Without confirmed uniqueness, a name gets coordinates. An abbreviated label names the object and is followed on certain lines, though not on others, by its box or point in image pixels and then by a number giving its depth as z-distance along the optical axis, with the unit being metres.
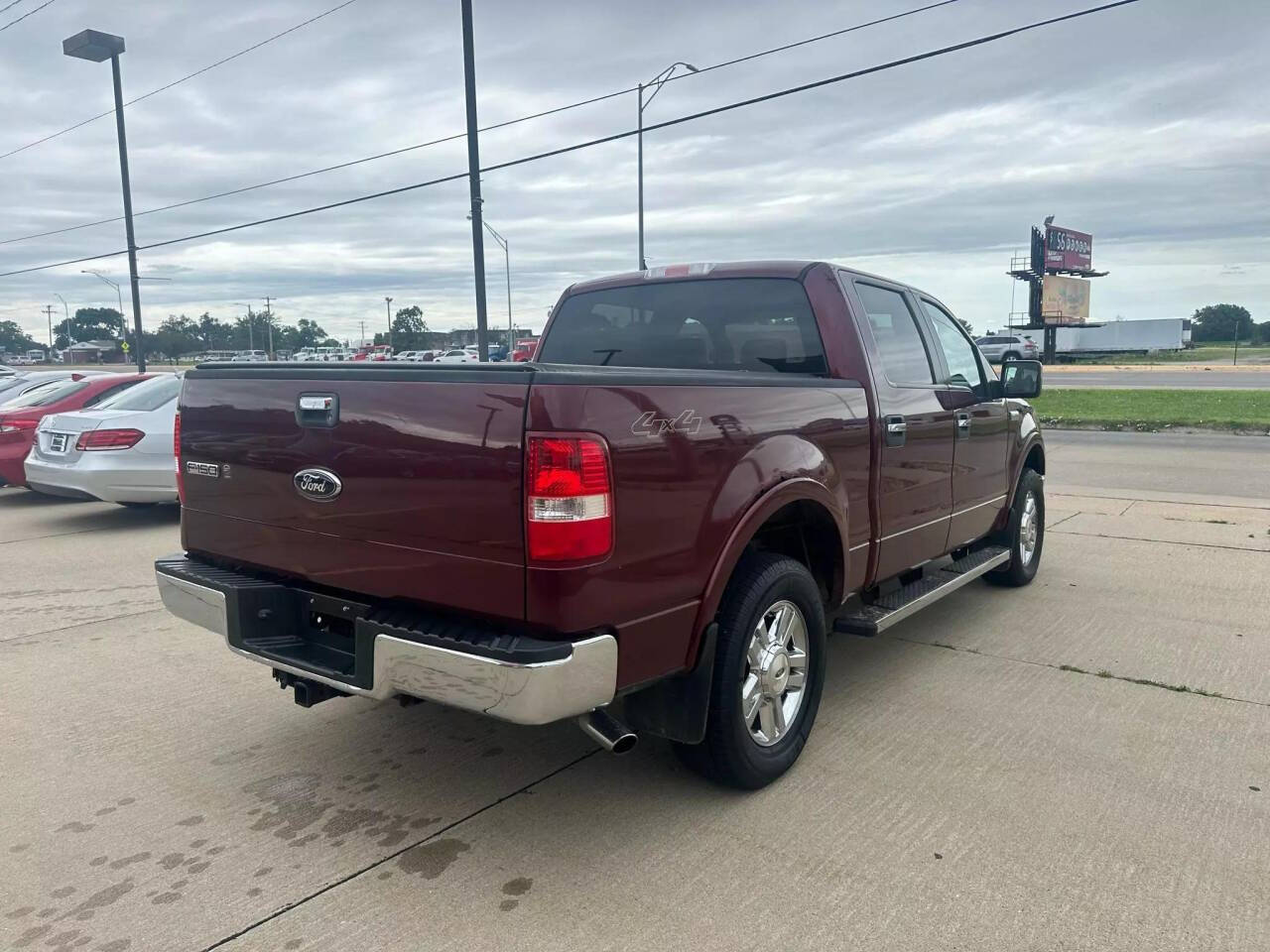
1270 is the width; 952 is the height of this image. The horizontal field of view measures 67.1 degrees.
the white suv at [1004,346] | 47.76
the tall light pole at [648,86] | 15.88
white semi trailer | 65.31
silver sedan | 8.66
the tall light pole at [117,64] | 18.34
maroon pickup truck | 2.72
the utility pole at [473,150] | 12.98
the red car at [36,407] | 10.23
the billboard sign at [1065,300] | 65.31
